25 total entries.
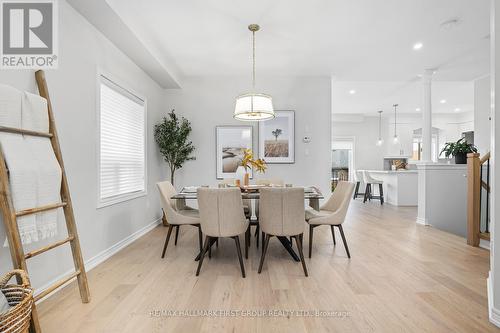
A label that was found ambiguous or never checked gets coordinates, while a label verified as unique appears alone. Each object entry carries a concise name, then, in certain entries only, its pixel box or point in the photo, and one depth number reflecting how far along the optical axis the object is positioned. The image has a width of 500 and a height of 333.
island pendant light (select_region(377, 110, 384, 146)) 9.32
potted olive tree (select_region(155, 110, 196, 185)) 4.64
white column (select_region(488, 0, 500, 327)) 1.70
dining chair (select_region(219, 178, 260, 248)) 3.40
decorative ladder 1.58
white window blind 3.14
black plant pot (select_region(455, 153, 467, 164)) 4.70
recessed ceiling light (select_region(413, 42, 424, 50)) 3.79
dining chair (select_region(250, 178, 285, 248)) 3.92
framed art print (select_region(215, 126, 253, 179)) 5.11
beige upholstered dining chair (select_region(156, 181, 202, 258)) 3.00
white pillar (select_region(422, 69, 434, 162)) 4.82
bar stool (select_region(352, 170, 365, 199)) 8.70
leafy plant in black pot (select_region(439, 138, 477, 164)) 4.66
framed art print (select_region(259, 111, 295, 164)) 5.11
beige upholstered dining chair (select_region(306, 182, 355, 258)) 2.96
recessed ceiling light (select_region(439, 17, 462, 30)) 3.14
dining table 2.88
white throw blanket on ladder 1.68
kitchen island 7.19
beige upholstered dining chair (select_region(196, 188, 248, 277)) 2.50
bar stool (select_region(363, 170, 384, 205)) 7.67
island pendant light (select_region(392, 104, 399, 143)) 8.84
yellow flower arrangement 3.10
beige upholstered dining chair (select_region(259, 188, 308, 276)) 2.50
